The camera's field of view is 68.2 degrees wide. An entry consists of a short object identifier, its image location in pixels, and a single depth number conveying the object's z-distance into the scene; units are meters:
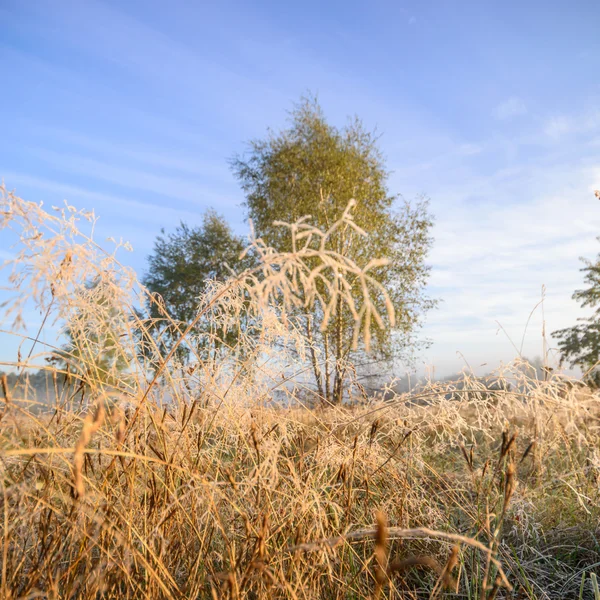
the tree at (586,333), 18.83
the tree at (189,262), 18.33
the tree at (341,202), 14.16
